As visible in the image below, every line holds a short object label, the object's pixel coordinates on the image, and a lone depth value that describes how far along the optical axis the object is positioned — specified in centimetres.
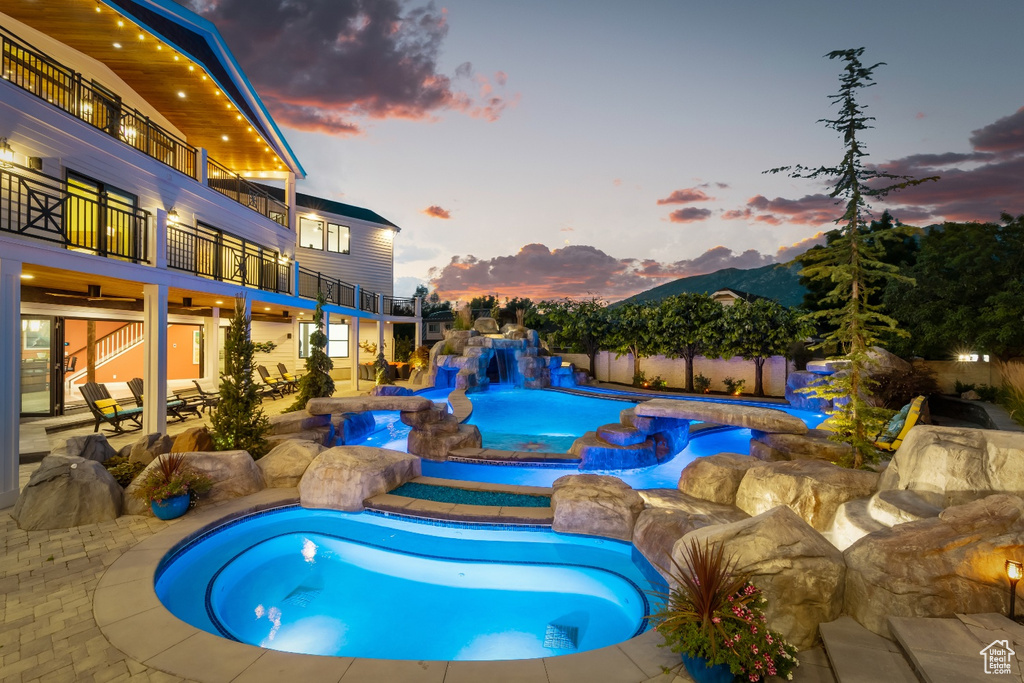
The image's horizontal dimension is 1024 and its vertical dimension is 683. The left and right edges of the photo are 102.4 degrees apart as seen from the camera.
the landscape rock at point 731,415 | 804
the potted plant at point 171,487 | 557
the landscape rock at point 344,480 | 639
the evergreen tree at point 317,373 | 1297
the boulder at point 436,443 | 933
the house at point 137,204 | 805
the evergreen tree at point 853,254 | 629
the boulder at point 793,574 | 315
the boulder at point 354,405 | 975
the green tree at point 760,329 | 1802
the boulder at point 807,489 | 504
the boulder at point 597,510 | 558
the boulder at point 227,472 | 632
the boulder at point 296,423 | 948
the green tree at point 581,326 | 2180
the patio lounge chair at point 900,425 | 848
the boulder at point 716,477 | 604
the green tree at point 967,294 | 1309
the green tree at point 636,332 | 2028
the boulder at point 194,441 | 752
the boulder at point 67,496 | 534
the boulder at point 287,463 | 693
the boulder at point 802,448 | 772
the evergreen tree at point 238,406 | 791
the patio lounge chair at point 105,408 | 962
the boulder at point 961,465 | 406
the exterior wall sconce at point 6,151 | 729
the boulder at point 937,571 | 312
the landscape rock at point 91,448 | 670
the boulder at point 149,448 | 688
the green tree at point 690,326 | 1903
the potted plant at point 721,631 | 258
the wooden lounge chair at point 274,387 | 1639
